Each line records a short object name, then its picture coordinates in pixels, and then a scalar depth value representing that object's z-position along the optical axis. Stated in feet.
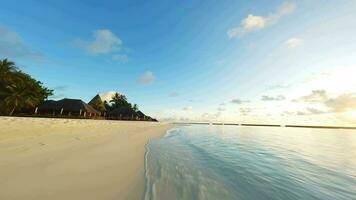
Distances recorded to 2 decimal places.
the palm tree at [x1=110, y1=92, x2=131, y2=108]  215.98
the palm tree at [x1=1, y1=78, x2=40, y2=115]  102.20
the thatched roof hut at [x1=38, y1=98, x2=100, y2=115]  119.65
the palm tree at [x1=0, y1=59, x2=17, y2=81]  109.09
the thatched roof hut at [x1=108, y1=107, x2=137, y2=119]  175.73
